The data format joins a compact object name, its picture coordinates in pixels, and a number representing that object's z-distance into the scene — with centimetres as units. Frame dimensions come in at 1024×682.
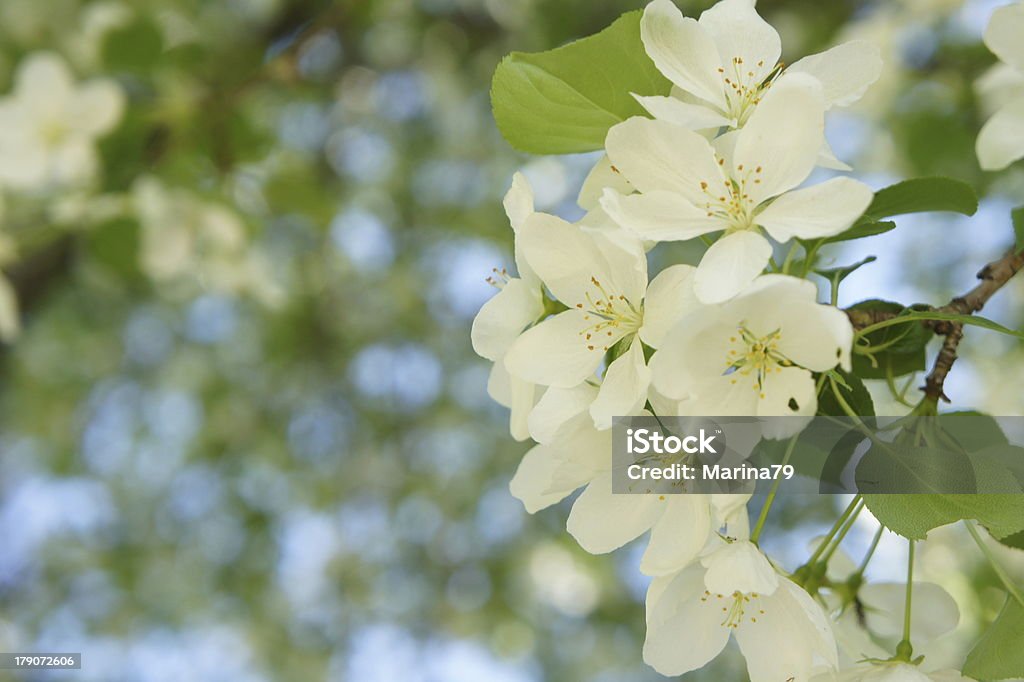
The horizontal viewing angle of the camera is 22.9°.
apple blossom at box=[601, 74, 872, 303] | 38
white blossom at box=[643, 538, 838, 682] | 40
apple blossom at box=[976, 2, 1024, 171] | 43
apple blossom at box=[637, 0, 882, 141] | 40
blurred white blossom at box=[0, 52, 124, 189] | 74
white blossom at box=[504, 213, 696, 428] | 39
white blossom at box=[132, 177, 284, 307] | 82
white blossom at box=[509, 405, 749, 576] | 39
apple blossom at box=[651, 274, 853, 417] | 37
